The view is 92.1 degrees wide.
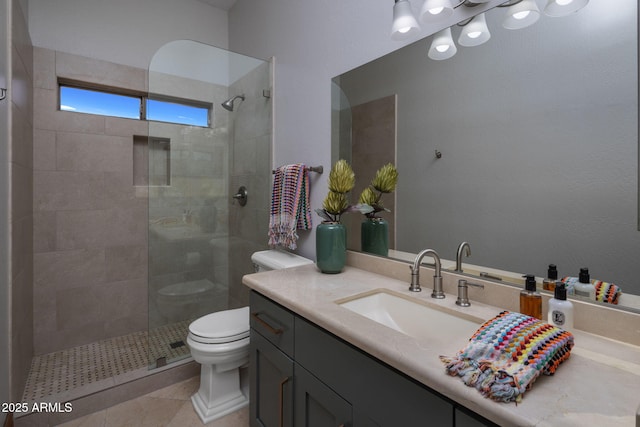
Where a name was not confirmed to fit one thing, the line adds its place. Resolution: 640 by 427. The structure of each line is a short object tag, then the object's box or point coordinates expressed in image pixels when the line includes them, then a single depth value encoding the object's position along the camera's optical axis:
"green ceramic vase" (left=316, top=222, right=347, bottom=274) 1.41
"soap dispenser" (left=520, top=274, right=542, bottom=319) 0.88
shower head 2.27
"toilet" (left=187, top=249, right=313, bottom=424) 1.58
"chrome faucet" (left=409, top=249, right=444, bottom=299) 1.12
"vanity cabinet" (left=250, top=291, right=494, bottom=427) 0.67
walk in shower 2.12
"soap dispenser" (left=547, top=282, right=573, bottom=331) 0.80
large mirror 0.83
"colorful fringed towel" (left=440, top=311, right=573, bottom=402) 0.55
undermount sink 0.99
